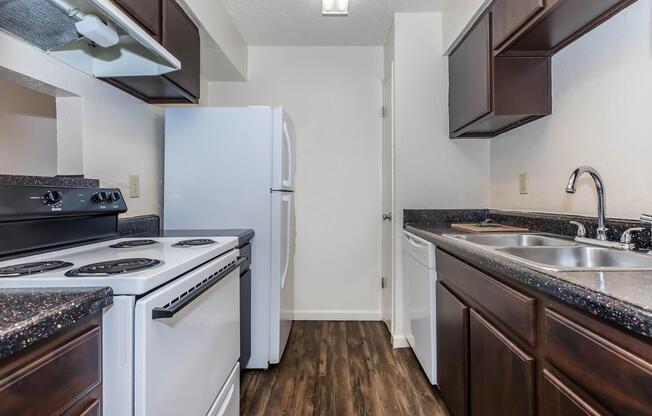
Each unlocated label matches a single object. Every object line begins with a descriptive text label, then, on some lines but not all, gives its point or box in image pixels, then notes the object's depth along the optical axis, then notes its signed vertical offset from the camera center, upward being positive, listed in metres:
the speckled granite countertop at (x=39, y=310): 0.49 -0.18
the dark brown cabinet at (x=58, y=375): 0.50 -0.29
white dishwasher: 1.71 -0.53
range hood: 0.96 +0.59
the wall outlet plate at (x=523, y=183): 1.94 +0.14
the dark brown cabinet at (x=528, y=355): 0.60 -0.37
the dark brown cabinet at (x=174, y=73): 1.54 +0.71
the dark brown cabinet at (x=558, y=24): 1.28 +0.78
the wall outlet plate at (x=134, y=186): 1.79 +0.11
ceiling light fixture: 2.07 +1.28
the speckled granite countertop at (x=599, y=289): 0.57 -0.17
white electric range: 0.72 -0.24
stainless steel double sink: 1.02 -0.17
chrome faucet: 1.24 +0.05
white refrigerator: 1.96 +0.14
